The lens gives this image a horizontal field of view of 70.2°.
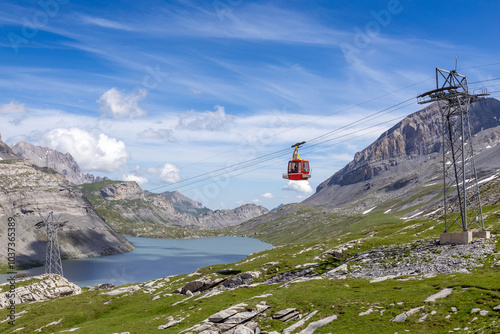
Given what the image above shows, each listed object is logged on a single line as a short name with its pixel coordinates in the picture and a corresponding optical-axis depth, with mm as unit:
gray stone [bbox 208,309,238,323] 40591
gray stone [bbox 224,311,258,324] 39544
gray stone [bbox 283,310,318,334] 34781
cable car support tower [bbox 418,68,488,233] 54188
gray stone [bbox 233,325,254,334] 36375
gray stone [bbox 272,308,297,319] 38938
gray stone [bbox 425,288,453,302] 33000
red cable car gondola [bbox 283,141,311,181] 63806
